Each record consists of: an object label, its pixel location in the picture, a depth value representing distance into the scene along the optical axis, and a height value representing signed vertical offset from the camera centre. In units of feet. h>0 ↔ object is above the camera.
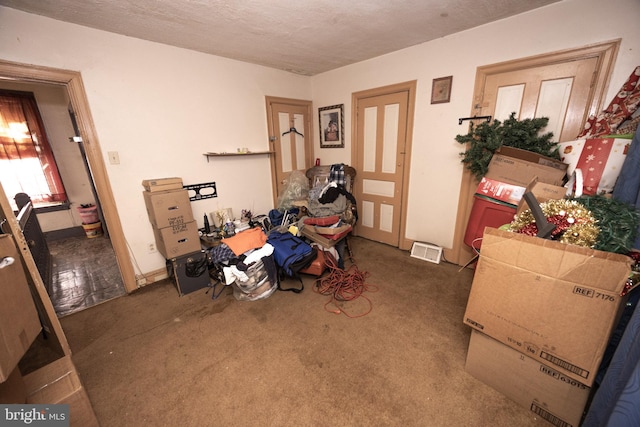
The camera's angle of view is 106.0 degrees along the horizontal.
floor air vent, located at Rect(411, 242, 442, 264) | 9.53 -4.41
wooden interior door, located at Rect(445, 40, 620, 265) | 6.01 +1.30
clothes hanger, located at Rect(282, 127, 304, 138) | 11.60 +0.58
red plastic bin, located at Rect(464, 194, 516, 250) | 6.74 -2.19
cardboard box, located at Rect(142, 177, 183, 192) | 7.56 -1.17
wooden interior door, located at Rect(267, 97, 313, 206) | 11.09 +0.25
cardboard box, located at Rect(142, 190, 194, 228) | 7.41 -1.88
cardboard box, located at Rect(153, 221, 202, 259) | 7.59 -2.93
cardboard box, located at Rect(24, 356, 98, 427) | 3.47 -3.41
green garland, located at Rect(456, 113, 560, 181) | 6.57 -0.08
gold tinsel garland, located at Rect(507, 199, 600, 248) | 3.58 -1.34
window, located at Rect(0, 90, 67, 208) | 11.00 -0.13
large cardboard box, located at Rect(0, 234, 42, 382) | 3.03 -2.24
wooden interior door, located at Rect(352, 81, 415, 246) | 9.66 -0.81
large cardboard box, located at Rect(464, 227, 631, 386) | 3.29 -2.38
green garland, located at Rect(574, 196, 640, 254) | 3.39 -1.29
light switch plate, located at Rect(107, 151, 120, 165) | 7.35 -0.29
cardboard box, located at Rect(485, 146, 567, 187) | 5.98 -0.80
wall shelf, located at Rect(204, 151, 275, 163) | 9.18 -0.39
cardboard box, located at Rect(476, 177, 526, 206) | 6.50 -1.44
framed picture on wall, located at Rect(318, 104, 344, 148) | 11.41 +0.71
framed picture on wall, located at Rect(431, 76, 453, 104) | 8.23 +1.61
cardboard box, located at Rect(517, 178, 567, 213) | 5.22 -1.17
